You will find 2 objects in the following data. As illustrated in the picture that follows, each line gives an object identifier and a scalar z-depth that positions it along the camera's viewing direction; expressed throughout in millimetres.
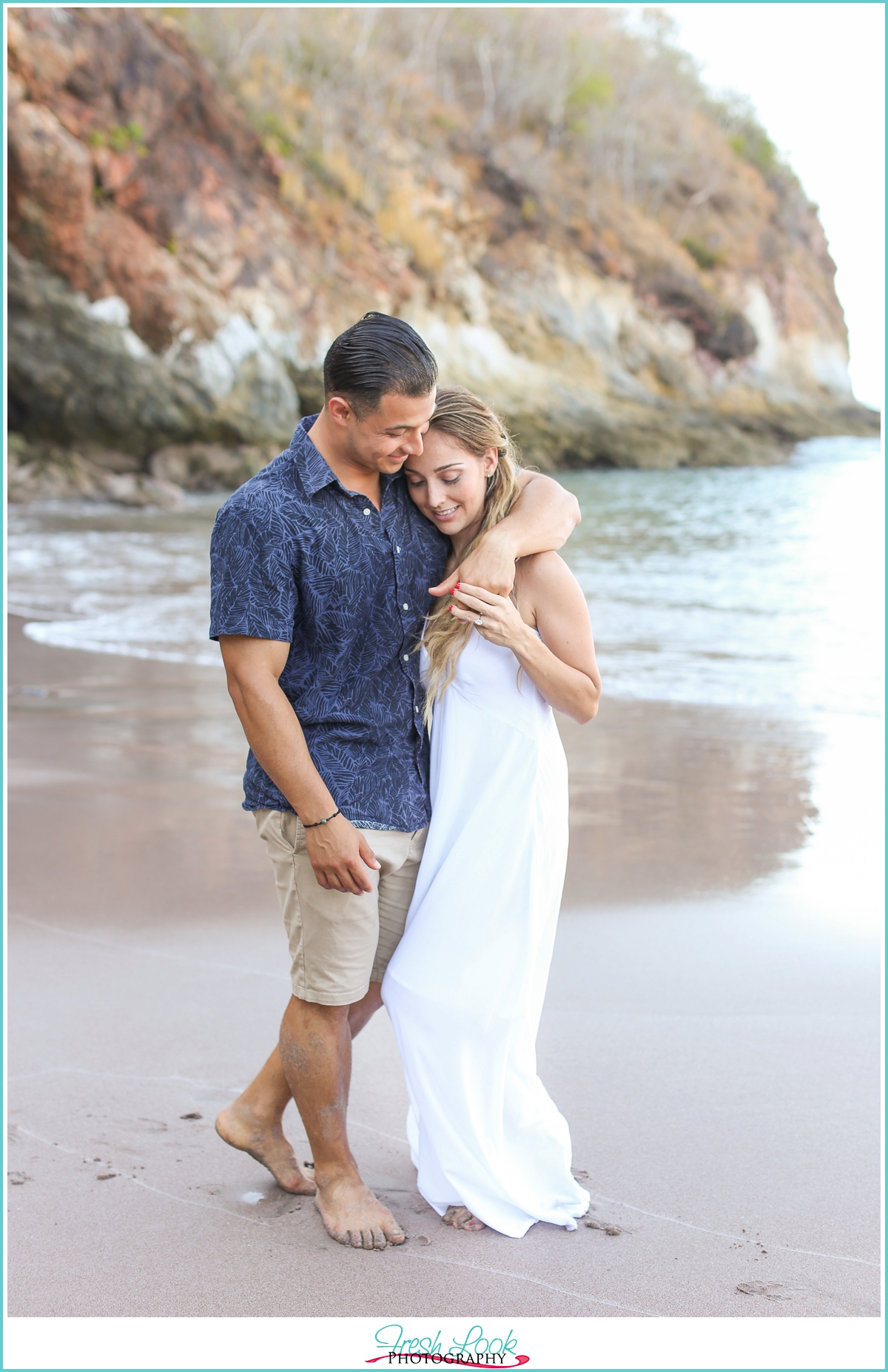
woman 2455
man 2248
